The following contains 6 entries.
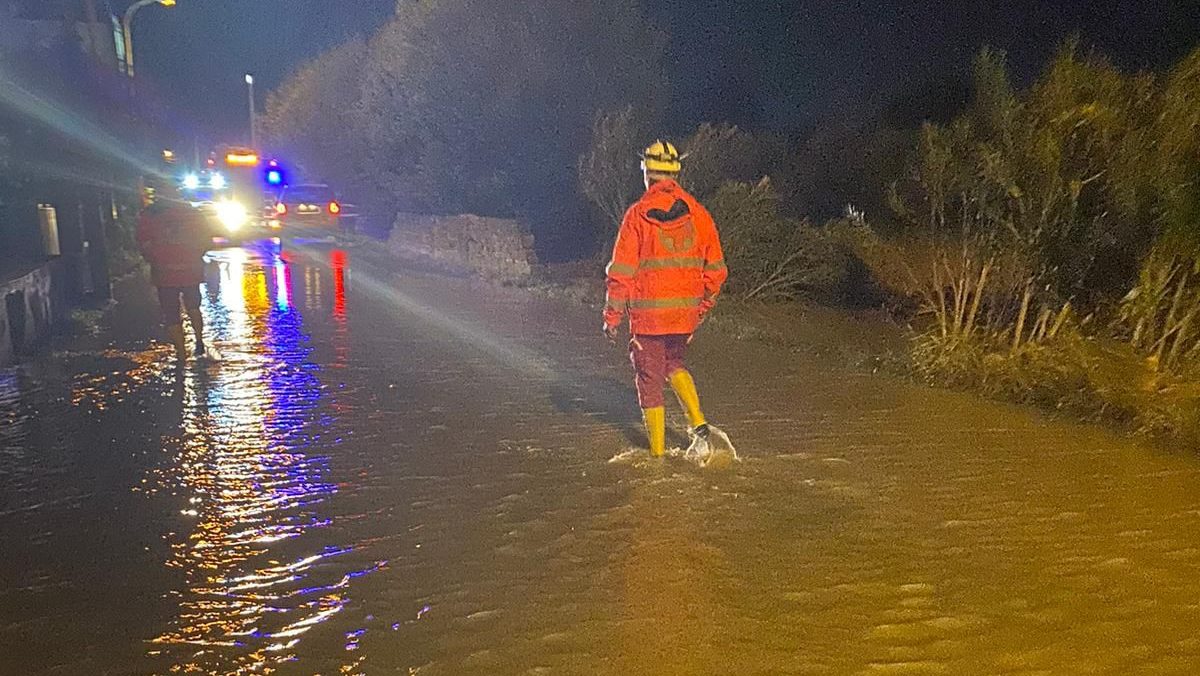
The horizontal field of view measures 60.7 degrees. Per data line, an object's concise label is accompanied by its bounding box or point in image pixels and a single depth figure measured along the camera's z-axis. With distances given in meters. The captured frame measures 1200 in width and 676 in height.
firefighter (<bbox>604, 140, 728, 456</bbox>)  5.95
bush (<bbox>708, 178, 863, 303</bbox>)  12.81
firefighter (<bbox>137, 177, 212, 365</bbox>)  10.04
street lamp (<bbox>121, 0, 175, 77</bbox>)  22.66
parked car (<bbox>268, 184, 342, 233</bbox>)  30.50
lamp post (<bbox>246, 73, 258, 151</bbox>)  49.12
